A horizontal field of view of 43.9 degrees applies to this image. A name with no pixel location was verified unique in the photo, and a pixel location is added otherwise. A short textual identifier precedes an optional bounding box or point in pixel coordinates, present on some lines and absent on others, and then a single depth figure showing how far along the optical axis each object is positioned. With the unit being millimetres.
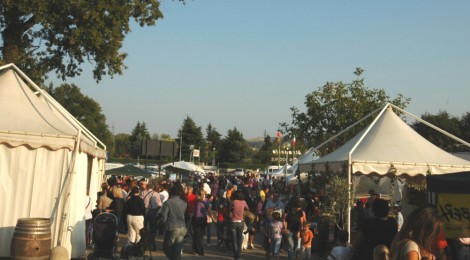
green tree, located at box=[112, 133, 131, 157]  148600
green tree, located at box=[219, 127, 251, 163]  104625
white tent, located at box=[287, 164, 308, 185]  31584
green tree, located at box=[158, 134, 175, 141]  129600
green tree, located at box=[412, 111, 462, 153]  54250
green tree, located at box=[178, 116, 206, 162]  106250
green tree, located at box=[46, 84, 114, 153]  97250
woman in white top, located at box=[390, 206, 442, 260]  4508
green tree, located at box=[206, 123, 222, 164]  117594
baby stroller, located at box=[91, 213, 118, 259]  11375
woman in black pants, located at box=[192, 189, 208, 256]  14633
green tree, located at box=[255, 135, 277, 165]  115862
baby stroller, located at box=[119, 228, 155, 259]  11523
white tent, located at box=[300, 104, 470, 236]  13859
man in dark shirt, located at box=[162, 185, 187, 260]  11023
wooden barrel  9984
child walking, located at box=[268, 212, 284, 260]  13008
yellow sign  6148
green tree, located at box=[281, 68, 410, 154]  25703
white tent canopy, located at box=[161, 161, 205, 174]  39941
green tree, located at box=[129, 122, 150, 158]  126900
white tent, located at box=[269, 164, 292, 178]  45219
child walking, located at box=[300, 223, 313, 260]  12336
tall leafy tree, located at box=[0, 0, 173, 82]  19422
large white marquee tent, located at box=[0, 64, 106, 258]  11000
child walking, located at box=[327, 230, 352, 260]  7625
